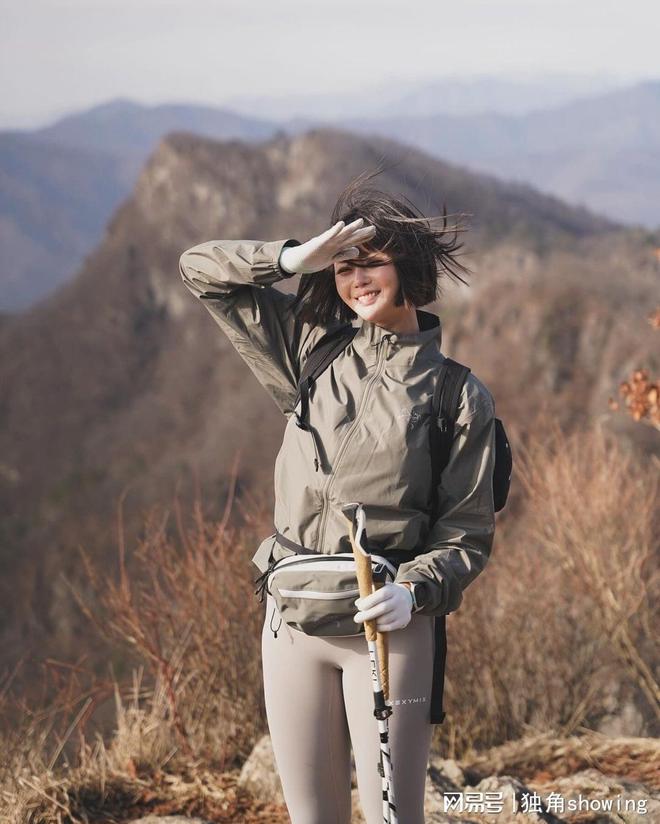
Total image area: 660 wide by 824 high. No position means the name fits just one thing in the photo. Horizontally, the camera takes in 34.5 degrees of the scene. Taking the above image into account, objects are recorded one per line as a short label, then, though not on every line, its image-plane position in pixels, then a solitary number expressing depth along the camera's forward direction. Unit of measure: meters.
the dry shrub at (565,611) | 5.25
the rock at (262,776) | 3.84
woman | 2.33
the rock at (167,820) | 3.53
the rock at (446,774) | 3.73
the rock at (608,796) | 3.43
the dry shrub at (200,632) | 4.46
